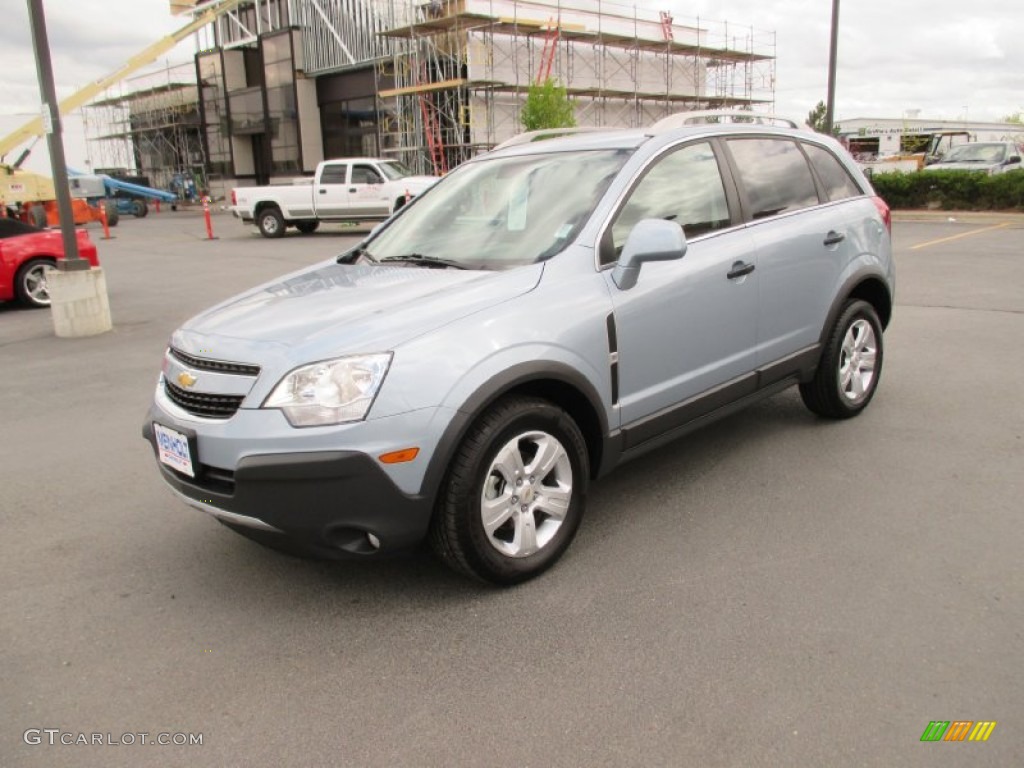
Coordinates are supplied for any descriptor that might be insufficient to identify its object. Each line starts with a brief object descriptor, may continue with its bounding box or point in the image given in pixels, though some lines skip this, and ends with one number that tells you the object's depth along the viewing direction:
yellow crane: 23.11
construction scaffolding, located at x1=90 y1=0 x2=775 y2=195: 30.23
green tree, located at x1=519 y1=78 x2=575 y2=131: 26.61
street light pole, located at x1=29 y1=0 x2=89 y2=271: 8.45
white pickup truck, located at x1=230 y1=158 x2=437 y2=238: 21.98
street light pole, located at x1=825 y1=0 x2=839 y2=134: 20.41
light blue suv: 2.91
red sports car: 10.95
